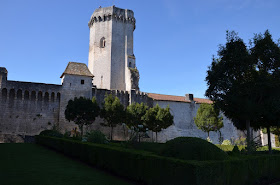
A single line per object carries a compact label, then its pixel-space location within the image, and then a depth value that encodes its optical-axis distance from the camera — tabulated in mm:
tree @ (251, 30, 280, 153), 18891
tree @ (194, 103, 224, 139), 35906
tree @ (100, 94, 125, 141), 31109
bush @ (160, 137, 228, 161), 7786
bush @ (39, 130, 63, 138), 21500
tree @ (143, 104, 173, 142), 33062
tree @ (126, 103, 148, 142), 32312
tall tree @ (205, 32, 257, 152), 19531
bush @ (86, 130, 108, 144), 15301
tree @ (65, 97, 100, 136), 29031
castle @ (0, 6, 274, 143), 31688
